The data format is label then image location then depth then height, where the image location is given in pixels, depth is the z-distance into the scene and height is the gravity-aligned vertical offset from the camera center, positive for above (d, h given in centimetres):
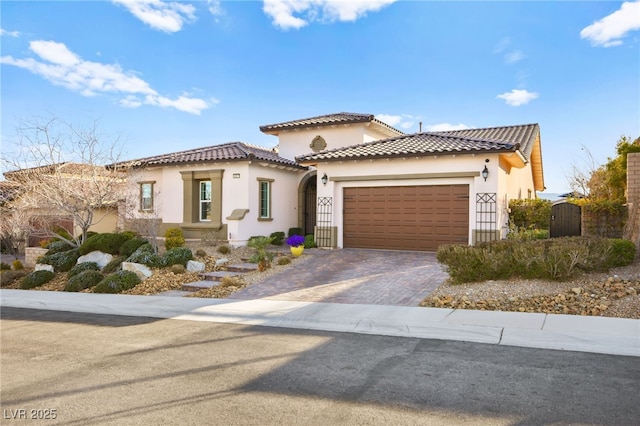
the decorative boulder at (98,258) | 1683 -167
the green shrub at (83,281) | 1409 -212
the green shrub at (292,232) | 2138 -82
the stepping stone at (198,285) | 1275 -203
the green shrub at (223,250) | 1689 -133
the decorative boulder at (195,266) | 1480 -171
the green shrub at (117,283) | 1311 -204
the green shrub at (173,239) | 1728 -96
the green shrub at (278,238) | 2024 -106
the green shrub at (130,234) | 1772 -81
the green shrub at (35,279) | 1538 -228
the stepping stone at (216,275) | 1369 -186
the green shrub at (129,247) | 1664 -122
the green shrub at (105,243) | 1702 -112
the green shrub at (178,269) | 1434 -177
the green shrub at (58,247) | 1836 -137
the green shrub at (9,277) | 1680 -240
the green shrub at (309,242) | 1823 -112
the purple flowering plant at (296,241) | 1639 -96
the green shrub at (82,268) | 1572 -193
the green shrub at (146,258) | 1499 -148
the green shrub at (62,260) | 1708 -177
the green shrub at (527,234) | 1390 -59
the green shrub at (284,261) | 1487 -153
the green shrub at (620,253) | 1034 -84
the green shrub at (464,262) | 1054 -109
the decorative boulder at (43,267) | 1687 -203
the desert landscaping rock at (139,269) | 1435 -178
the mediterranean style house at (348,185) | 1598 +124
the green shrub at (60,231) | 2156 -84
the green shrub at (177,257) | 1505 -144
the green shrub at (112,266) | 1579 -186
